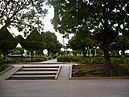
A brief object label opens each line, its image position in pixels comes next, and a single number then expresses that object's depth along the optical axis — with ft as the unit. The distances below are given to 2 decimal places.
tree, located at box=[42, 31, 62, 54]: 80.66
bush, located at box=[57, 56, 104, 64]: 37.06
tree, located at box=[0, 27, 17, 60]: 44.11
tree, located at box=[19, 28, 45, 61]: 47.38
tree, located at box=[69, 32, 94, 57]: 28.56
